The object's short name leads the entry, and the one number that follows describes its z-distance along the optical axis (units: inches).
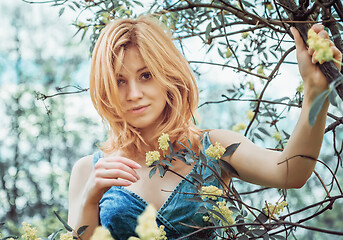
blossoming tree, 31.8
